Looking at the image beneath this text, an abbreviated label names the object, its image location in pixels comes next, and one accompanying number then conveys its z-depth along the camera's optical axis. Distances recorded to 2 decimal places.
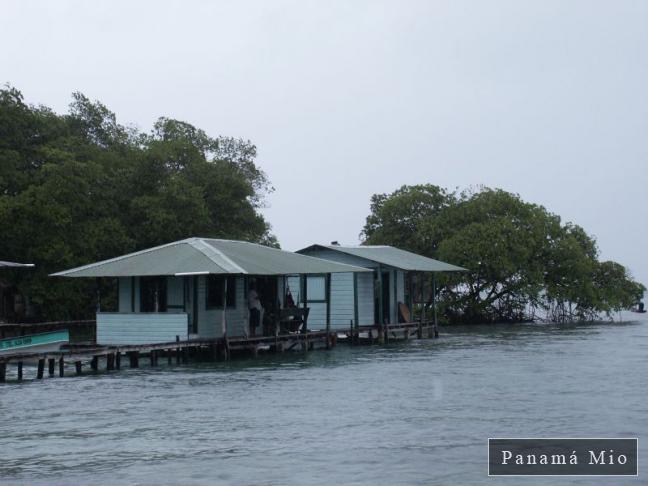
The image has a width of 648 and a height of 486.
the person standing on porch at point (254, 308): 36.94
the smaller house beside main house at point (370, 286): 43.53
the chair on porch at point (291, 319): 37.38
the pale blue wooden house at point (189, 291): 33.09
